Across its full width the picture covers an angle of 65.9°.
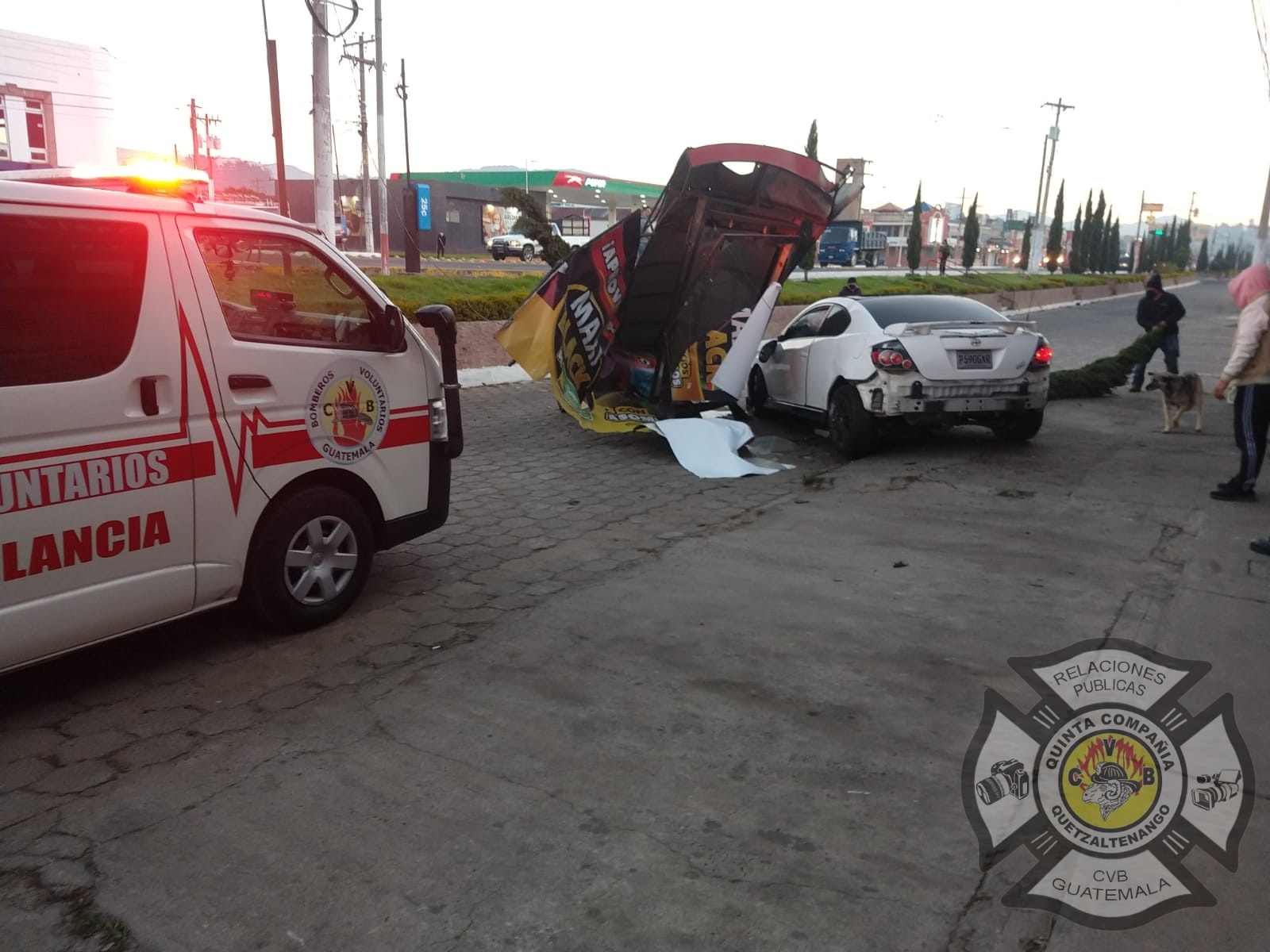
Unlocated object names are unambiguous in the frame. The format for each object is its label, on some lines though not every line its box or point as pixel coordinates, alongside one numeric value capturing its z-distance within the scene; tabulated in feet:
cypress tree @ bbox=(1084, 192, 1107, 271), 253.03
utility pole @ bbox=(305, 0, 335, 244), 50.65
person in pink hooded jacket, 22.61
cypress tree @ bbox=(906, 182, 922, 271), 168.04
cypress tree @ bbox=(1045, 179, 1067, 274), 225.15
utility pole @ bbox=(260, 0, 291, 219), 42.42
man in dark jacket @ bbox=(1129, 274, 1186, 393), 44.91
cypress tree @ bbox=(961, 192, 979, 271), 187.42
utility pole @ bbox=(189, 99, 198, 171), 153.26
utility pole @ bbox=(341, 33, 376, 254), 105.81
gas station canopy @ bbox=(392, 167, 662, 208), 215.31
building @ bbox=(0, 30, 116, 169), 109.09
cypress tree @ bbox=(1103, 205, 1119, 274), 267.20
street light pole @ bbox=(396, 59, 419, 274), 65.24
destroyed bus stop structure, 32.63
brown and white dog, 34.35
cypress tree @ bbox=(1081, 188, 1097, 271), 250.47
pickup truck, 142.00
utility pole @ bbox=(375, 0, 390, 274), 76.11
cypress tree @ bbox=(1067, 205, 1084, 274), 246.06
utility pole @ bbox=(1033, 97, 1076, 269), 219.16
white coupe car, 28.45
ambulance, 12.09
